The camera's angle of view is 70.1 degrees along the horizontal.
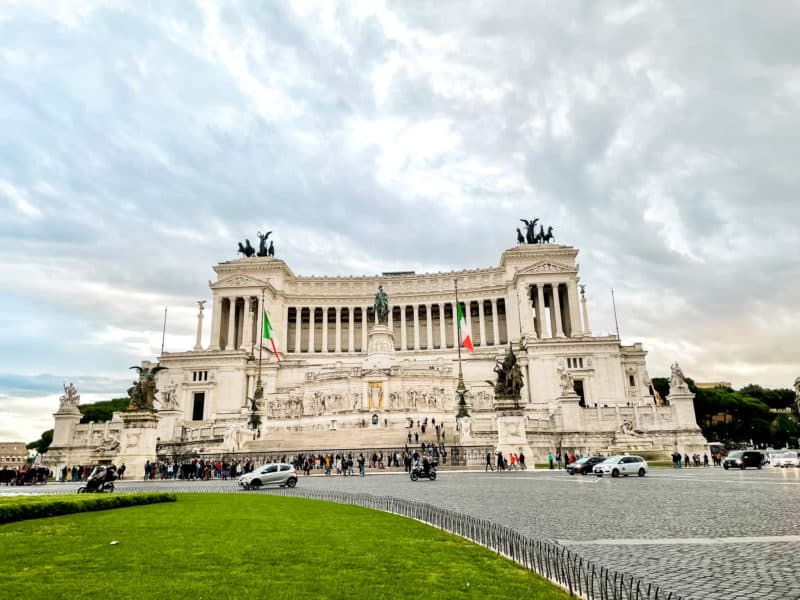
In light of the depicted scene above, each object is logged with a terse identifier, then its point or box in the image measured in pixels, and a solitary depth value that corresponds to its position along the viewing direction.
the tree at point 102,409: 82.84
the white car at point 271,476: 25.65
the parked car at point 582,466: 31.64
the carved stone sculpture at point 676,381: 49.66
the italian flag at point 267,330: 67.38
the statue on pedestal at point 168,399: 60.22
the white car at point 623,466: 28.86
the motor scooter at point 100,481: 22.11
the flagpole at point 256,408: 49.56
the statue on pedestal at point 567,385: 50.25
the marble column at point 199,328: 83.88
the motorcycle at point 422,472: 26.98
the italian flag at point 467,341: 60.67
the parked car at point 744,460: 34.50
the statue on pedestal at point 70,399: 52.83
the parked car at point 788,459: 36.09
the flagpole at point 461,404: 42.53
